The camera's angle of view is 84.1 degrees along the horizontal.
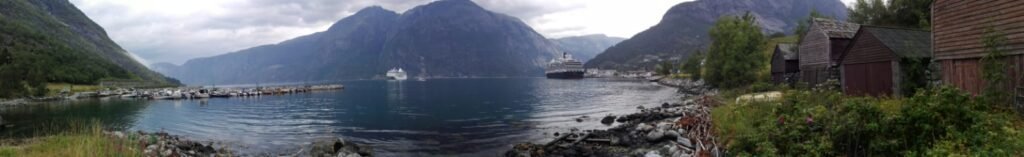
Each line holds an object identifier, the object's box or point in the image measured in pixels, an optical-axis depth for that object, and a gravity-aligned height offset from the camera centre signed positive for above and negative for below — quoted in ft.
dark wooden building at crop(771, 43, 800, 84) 162.09 +2.15
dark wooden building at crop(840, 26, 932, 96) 80.38 +1.62
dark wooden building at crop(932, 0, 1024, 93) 50.11 +3.12
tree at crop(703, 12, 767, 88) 193.77 +6.76
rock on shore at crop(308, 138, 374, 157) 73.67 -9.60
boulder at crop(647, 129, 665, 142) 68.85 -7.56
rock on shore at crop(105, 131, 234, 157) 65.24 -8.48
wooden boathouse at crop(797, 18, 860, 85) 119.34 +4.90
